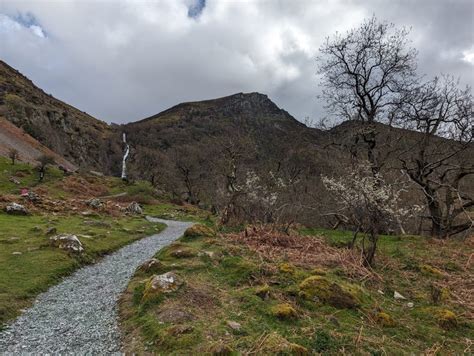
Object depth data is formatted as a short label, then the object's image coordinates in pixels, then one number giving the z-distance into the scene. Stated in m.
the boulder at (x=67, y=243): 15.03
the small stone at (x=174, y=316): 7.54
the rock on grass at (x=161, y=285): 8.90
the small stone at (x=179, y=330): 6.91
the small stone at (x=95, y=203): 30.91
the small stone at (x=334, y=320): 7.46
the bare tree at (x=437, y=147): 21.92
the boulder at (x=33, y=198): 28.13
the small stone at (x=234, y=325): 7.09
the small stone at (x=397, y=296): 9.67
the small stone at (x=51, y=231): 17.39
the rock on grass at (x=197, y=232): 18.06
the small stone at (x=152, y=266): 11.91
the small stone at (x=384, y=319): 7.65
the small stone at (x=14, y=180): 41.63
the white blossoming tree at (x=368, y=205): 12.23
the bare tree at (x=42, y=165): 46.62
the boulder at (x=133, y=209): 36.07
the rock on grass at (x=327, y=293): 8.54
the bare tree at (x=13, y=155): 48.97
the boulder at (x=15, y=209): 23.42
